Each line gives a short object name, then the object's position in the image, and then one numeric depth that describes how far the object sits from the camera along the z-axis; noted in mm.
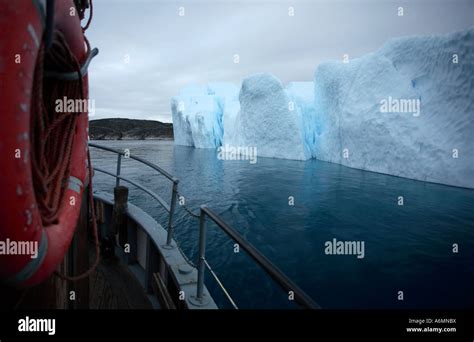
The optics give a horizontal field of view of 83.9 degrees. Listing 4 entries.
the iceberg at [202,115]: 30219
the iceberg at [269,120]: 18484
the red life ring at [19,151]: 786
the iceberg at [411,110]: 8945
